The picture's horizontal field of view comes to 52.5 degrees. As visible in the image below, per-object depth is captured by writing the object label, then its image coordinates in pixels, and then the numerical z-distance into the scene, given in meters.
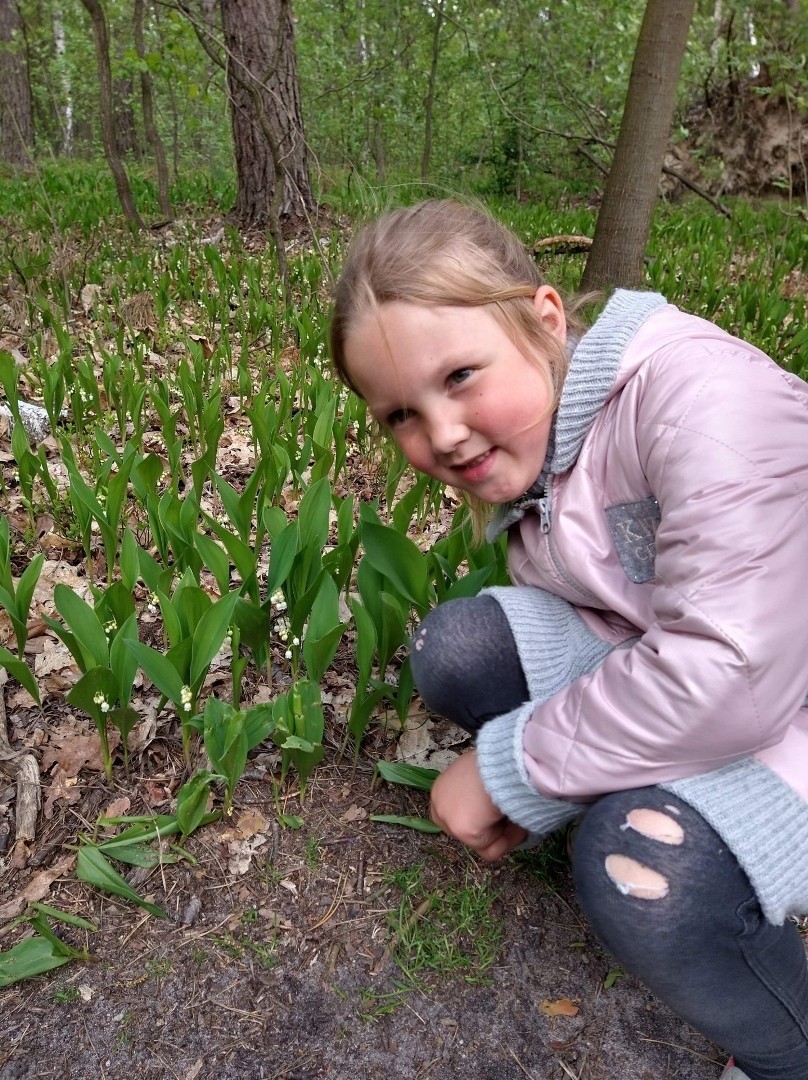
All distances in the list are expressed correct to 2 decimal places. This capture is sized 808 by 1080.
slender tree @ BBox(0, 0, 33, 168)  10.86
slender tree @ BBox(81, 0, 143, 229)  4.30
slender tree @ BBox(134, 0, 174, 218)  5.48
